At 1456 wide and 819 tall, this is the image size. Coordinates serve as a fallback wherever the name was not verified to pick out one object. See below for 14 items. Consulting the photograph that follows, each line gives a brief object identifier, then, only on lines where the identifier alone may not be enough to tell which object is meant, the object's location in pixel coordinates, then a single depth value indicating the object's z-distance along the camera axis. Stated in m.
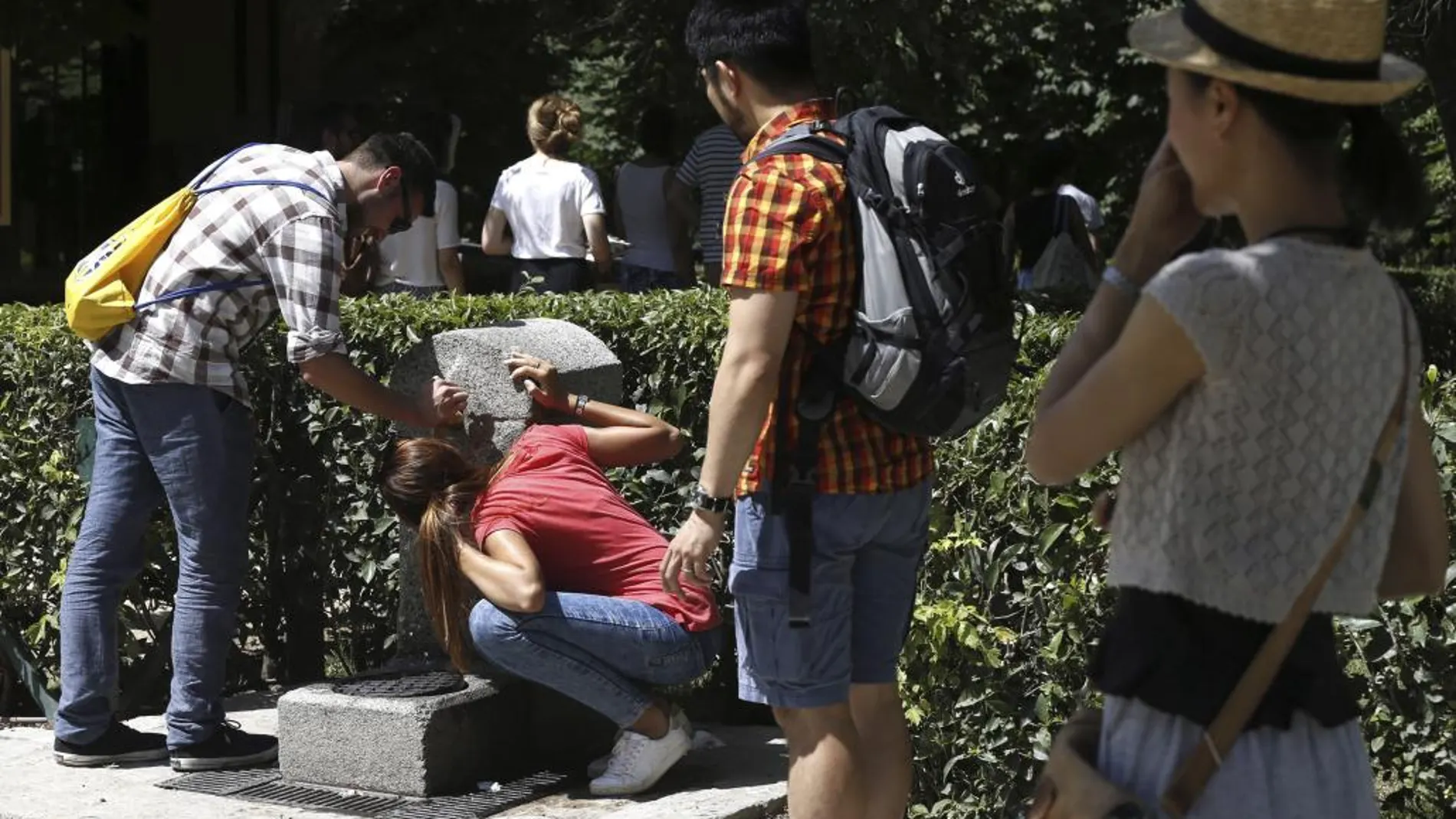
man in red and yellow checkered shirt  3.54
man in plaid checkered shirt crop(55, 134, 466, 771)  5.07
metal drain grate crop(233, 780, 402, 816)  5.01
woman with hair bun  9.22
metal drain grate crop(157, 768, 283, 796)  5.30
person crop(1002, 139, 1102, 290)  11.29
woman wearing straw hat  2.19
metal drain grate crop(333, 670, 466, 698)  5.09
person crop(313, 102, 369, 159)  6.54
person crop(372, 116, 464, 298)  8.54
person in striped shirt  9.56
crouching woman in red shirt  4.80
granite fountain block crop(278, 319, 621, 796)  5.01
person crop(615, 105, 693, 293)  9.80
